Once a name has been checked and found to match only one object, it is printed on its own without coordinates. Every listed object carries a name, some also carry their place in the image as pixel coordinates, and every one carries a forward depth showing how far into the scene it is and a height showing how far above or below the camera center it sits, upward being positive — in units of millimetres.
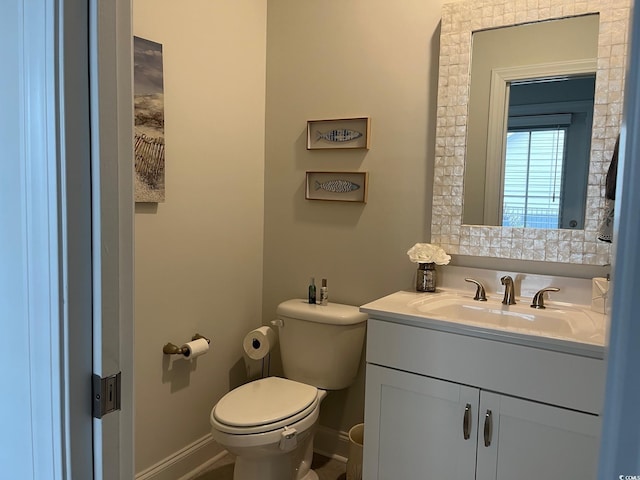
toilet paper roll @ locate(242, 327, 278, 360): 2352 -677
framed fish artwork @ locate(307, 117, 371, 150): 2258 +312
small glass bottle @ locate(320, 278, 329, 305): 2338 -435
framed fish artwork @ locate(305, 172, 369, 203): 2285 +69
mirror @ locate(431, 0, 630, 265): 1753 +320
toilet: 1811 -787
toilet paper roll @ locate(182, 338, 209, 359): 2104 -638
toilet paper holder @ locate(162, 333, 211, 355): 2090 -639
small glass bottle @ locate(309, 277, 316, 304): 2346 -436
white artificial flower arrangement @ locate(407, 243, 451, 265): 2020 -206
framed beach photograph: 1867 +287
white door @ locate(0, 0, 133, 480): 748 -58
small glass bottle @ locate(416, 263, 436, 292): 2072 -303
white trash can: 2096 -1067
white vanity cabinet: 1455 -643
